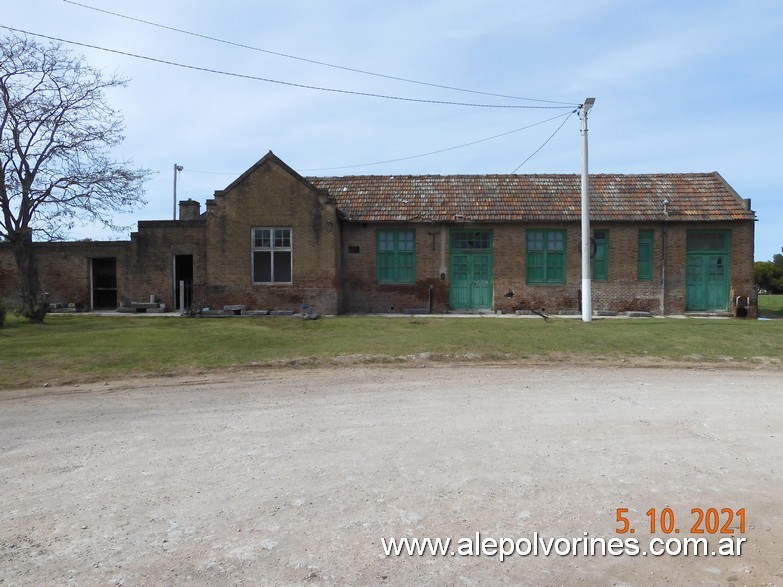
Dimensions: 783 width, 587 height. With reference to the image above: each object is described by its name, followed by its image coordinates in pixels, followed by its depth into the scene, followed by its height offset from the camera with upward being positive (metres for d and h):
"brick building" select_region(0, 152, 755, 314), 23.97 +1.06
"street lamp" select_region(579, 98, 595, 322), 19.31 +0.90
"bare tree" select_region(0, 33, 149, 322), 19.36 +3.83
